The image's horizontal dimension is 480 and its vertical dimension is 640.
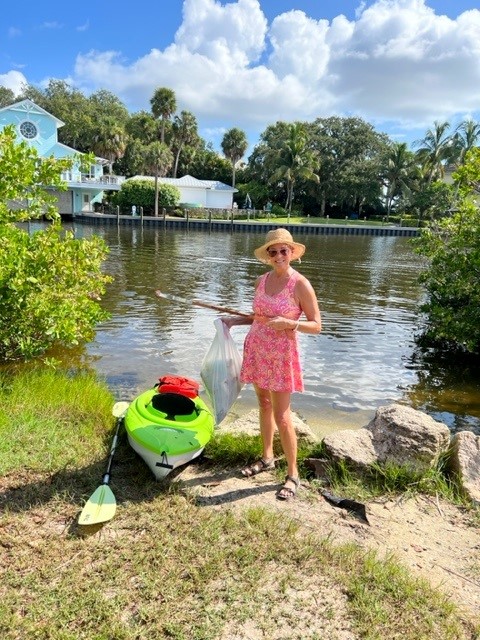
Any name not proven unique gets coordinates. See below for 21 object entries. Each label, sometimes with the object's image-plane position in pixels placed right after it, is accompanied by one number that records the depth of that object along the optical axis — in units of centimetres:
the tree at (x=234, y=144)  5584
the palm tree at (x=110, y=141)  4747
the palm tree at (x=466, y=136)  5197
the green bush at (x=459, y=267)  850
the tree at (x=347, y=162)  5575
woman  357
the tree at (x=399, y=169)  5406
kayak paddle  307
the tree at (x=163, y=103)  4734
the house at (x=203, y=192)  5181
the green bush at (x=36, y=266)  556
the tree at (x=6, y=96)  6073
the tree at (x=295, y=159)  5100
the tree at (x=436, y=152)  5203
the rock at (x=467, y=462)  385
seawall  4197
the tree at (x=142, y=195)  4597
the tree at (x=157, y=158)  4666
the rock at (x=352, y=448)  407
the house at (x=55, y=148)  3972
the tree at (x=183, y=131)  5422
